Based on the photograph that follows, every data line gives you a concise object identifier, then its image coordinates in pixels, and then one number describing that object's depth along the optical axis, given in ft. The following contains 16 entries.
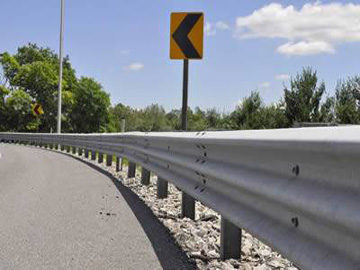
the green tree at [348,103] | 94.62
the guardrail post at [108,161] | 46.25
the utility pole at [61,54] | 105.40
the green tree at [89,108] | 229.66
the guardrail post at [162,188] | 23.73
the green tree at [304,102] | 119.96
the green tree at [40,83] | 213.46
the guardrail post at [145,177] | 29.14
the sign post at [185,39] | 27.43
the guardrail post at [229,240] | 12.60
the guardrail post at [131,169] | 33.63
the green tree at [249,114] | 129.66
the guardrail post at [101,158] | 49.30
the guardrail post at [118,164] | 40.16
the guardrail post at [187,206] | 18.43
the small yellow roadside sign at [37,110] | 128.06
